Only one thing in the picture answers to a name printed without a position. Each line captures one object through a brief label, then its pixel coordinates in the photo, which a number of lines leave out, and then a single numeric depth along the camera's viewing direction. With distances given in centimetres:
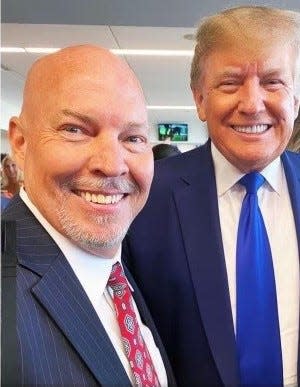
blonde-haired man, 63
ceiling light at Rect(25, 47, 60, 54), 280
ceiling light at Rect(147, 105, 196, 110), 384
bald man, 45
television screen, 454
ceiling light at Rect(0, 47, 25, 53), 281
